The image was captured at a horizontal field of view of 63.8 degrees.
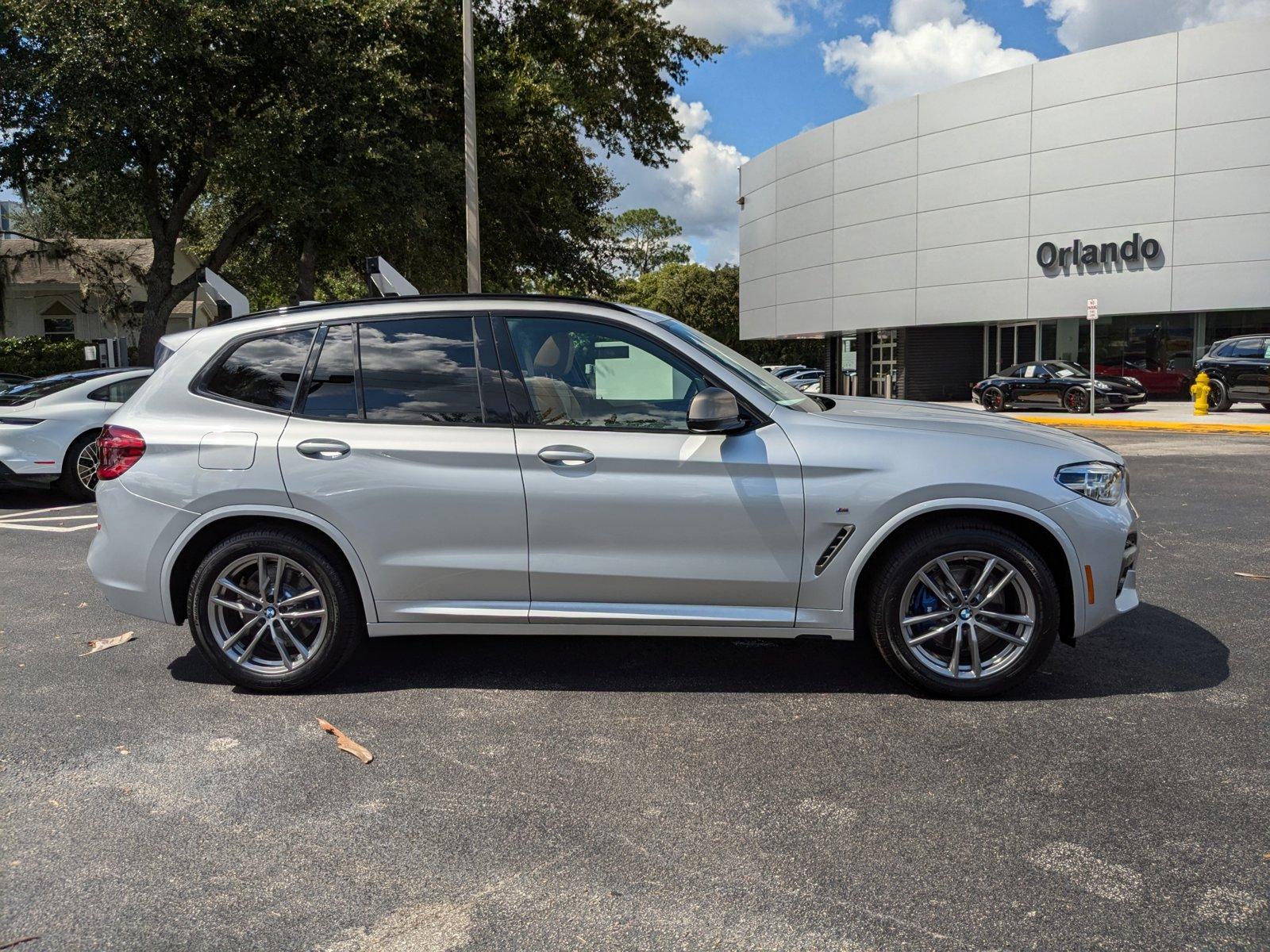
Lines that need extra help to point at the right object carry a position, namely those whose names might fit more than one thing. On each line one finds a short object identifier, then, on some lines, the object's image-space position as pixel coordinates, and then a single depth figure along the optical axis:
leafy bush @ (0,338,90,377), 28.41
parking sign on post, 22.48
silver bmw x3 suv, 4.25
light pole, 16.12
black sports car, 26.61
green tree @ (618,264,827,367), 71.25
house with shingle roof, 34.19
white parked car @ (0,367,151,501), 10.09
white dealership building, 29.89
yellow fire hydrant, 22.55
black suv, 21.81
